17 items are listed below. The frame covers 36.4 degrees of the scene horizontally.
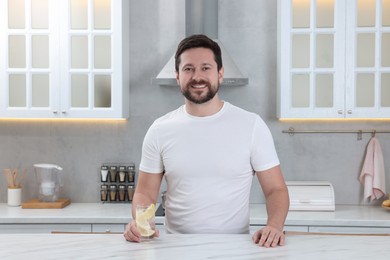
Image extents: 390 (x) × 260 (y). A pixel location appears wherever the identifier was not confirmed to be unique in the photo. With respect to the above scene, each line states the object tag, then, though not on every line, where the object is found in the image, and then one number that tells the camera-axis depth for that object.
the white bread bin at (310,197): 3.90
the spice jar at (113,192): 4.25
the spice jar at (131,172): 4.26
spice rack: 4.25
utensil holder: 4.15
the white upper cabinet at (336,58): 3.90
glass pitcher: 4.10
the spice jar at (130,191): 4.23
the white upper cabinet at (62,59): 3.97
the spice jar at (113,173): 4.27
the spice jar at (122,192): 4.24
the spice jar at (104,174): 4.25
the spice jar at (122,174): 4.25
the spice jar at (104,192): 4.26
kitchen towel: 4.12
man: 2.42
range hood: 3.94
